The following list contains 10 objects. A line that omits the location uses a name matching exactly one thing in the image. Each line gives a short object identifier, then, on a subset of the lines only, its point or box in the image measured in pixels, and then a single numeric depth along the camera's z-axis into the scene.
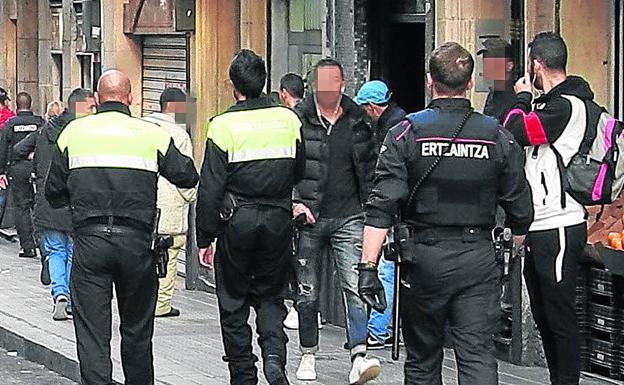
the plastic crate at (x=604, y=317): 19.12
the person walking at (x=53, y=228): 26.42
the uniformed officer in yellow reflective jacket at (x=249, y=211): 17.56
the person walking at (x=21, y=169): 36.06
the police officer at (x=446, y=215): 14.59
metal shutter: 34.56
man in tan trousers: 25.33
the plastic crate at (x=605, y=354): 19.22
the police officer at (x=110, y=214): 17.17
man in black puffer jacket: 19.64
